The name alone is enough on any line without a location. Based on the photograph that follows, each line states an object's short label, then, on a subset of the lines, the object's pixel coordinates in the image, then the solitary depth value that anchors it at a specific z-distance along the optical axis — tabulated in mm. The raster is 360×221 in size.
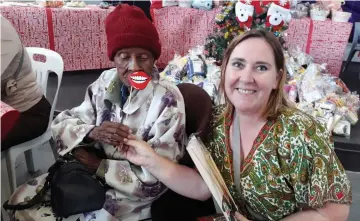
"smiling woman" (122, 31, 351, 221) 991
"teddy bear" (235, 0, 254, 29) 2883
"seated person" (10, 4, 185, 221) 1111
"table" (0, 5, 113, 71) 3504
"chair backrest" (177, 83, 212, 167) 1170
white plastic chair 1641
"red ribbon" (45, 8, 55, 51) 3571
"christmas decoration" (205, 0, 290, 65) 2893
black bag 1039
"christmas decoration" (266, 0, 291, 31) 2875
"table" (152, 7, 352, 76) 3541
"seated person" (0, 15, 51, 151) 1437
